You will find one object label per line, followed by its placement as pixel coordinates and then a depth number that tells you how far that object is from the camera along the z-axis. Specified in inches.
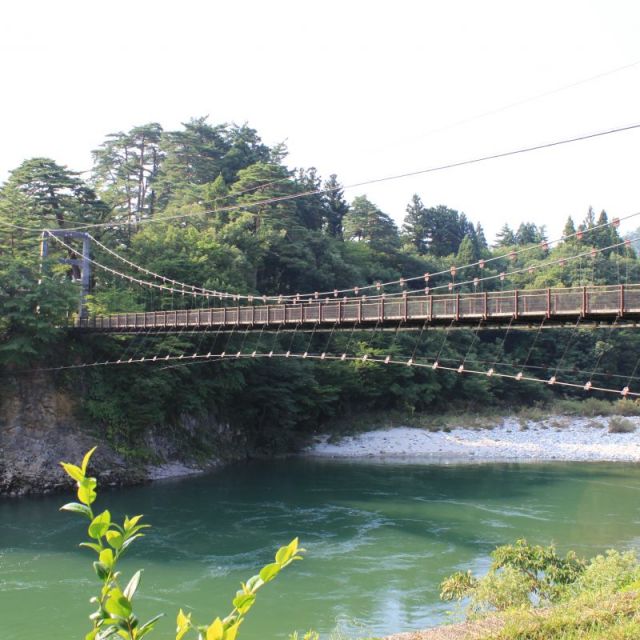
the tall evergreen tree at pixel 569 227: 2699.3
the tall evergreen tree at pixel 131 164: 2009.1
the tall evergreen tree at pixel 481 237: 2988.4
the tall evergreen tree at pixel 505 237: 3257.9
